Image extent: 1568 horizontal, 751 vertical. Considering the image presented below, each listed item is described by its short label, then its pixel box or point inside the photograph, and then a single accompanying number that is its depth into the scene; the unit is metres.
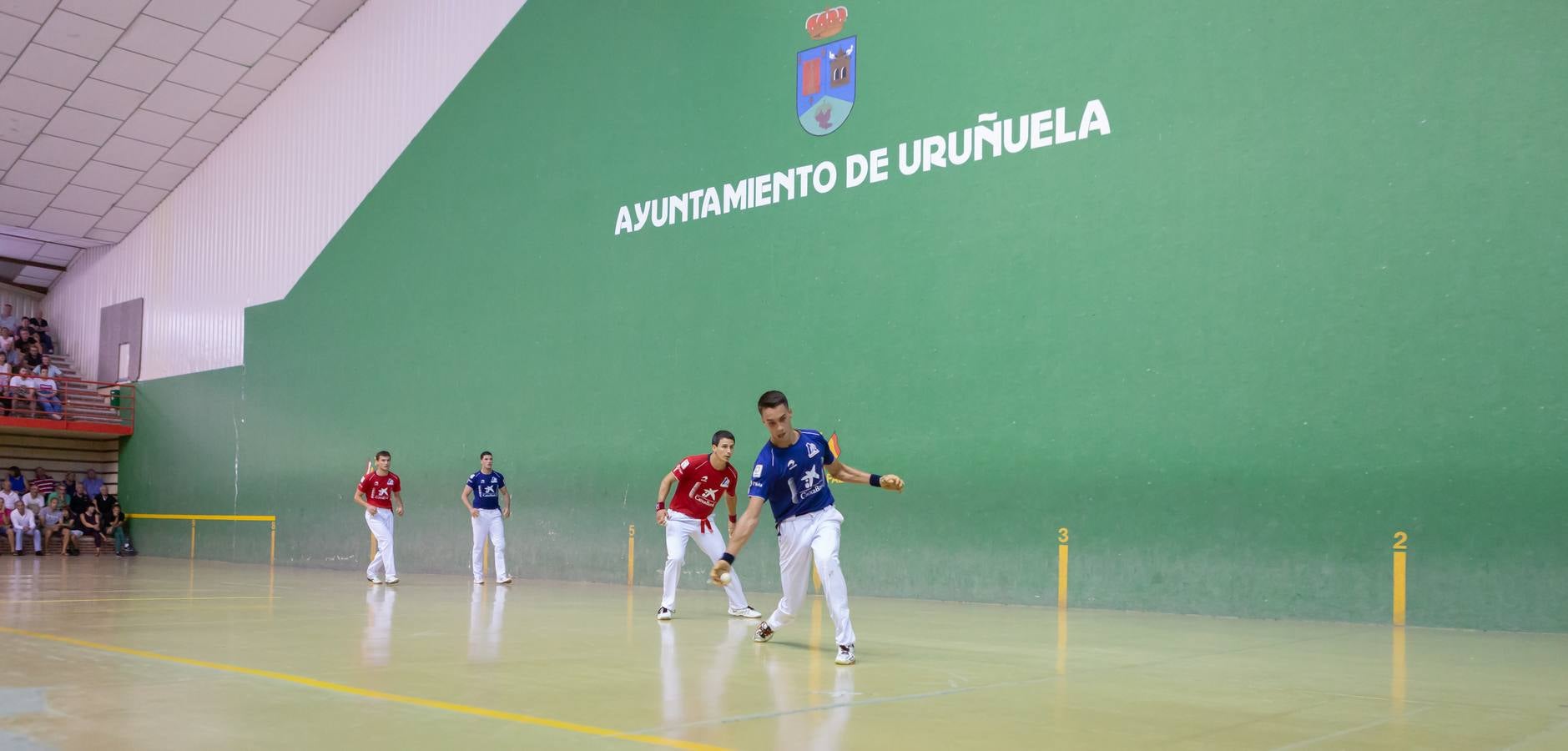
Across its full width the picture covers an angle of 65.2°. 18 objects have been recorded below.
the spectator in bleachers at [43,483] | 24.41
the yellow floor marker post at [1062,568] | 11.27
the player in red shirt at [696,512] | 10.25
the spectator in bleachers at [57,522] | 23.89
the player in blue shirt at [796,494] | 7.07
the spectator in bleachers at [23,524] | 23.25
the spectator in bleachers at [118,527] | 24.62
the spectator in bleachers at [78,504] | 24.23
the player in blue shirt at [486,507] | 15.21
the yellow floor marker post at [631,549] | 15.06
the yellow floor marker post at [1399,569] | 9.46
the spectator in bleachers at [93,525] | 24.12
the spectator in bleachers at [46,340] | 27.23
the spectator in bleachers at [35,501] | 23.95
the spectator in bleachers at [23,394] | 24.31
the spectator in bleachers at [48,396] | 24.40
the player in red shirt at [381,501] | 14.68
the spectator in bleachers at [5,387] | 24.24
